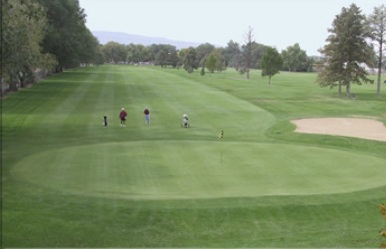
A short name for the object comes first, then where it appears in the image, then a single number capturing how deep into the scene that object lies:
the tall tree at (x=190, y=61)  147.62
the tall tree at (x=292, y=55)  197.12
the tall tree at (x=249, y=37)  135.50
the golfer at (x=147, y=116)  42.22
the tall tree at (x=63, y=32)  74.50
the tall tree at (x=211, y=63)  136.62
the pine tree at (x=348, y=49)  71.75
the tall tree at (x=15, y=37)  30.08
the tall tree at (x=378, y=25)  74.81
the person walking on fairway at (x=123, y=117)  40.22
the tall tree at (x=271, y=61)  100.44
